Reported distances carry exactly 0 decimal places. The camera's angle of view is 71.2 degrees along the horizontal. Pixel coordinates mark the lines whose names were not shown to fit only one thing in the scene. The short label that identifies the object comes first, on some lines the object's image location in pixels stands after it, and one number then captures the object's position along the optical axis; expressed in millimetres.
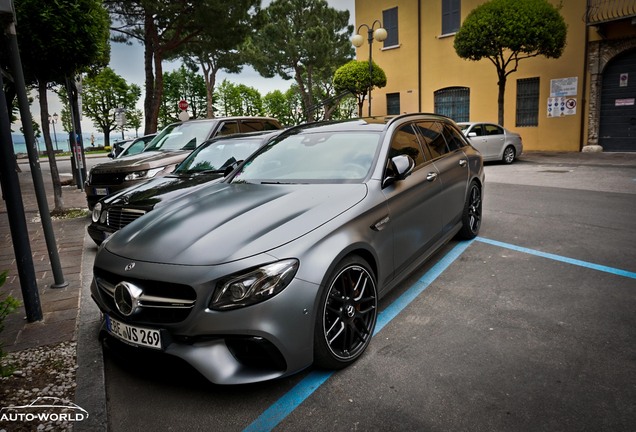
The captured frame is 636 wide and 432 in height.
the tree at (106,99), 58219
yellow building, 16750
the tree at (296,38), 30406
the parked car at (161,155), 6975
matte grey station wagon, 2320
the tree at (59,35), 6918
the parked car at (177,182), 4988
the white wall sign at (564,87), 17766
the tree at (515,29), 15461
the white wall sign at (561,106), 17933
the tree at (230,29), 17891
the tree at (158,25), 17094
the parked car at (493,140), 14258
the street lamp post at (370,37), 17109
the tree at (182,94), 64312
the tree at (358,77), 22891
